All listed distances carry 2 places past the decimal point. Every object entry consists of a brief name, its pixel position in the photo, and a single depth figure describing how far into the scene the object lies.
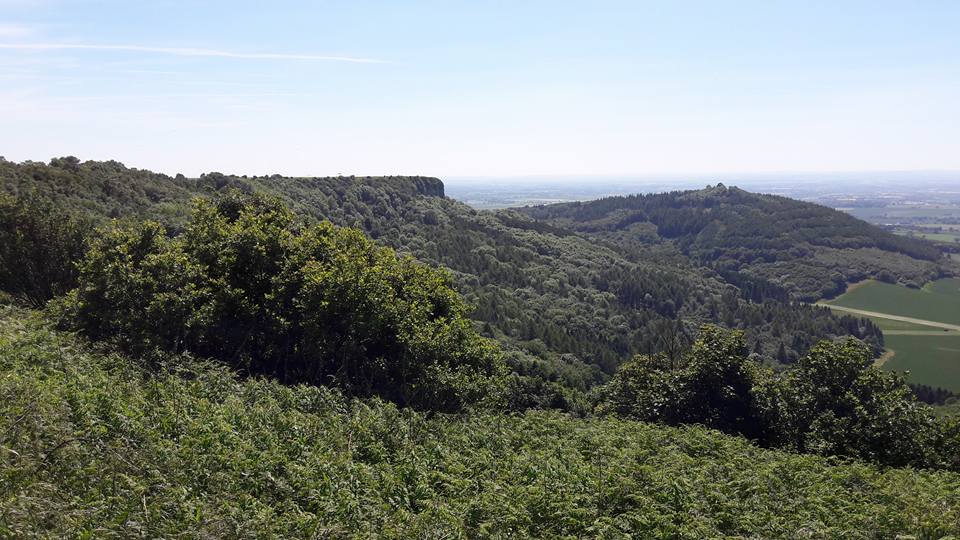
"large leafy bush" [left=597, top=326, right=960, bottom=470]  21.83
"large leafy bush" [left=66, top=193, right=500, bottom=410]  20.06
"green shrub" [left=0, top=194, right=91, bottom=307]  26.41
